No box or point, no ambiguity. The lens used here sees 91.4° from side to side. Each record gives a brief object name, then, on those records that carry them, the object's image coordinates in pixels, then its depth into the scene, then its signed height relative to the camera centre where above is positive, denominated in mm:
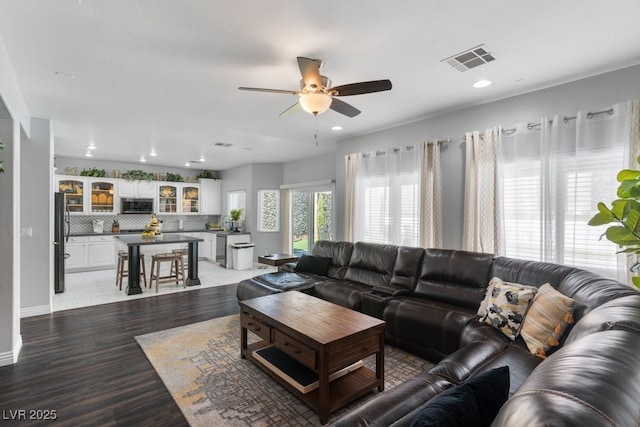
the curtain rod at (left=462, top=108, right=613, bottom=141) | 2785 +926
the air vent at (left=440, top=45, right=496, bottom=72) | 2494 +1307
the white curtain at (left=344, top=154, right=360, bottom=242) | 5137 +323
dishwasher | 7843 -939
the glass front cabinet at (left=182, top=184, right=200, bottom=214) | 8898 +406
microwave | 7973 +194
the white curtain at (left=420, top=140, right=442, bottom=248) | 4055 +223
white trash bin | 7594 -1036
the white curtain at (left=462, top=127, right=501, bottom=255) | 3517 +228
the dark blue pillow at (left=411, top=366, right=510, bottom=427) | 900 -590
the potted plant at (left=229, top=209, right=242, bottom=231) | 8312 -105
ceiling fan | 2350 +987
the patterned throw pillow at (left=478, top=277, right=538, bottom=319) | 2680 -716
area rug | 2166 -1400
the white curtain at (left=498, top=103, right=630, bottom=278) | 2775 +303
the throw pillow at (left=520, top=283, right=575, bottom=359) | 2137 -759
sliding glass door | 6977 -94
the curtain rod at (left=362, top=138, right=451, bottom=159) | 4035 +938
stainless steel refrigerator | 5248 -462
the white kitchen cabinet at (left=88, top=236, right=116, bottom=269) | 7273 -926
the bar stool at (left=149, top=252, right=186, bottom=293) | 5480 -917
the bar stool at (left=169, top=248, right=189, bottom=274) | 5970 -748
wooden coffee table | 2160 -978
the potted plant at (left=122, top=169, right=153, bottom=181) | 8031 +969
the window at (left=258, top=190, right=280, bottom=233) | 8094 +32
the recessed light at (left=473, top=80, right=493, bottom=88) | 3092 +1315
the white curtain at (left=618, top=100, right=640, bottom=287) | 2600 +597
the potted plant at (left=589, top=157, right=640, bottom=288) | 1484 -2
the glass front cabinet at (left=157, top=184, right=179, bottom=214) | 8531 +407
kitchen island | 5332 -758
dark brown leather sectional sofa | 700 -642
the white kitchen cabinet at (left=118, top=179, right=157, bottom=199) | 7964 +626
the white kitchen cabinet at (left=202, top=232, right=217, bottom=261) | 8461 -891
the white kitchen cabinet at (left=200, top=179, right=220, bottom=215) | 9117 +498
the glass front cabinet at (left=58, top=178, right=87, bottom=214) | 7238 +464
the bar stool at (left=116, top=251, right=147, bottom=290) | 5670 -978
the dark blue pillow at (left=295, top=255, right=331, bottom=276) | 4688 -786
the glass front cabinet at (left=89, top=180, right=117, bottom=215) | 7609 +385
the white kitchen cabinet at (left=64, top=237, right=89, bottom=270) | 7031 -913
